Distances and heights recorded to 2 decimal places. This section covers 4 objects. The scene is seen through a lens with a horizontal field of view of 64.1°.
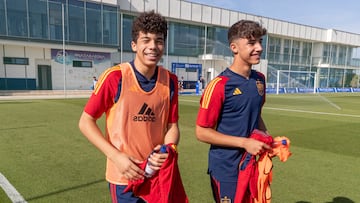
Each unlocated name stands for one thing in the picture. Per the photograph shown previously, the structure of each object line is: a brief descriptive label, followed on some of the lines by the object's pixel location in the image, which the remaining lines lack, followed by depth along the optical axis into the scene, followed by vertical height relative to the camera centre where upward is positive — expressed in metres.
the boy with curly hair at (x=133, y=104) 1.98 -0.25
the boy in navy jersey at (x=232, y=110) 2.36 -0.33
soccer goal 41.08 -1.42
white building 28.50 +3.19
